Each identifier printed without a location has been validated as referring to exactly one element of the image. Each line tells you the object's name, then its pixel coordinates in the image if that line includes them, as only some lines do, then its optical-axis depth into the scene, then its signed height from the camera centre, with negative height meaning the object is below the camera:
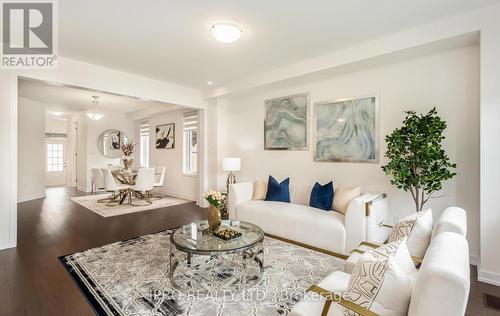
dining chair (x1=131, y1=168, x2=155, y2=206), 5.82 -0.58
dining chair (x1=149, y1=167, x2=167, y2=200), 6.71 -0.60
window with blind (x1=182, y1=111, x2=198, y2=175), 6.68 +0.32
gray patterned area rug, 2.02 -1.25
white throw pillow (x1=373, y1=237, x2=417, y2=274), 1.38 -0.56
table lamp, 4.88 -0.15
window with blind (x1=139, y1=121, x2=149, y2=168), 8.70 +0.41
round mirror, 8.46 +0.50
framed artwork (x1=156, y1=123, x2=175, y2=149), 7.31 +0.63
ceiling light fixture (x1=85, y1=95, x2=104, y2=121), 6.77 +1.17
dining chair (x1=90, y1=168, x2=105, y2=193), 6.41 -0.63
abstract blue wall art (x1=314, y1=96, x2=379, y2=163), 3.66 +0.43
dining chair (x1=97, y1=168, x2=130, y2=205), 6.01 -0.75
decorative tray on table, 2.53 -0.83
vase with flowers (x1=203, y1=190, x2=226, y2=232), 2.79 -0.63
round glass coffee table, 2.31 -1.23
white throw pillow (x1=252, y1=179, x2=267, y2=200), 4.46 -0.62
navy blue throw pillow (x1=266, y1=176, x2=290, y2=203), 4.25 -0.61
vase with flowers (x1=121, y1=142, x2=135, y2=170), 6.54 +0.08
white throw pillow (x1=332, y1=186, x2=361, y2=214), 3.44 -0.58
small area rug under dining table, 5.28 -1.20
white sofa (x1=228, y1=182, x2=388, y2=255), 2.97 -0.88
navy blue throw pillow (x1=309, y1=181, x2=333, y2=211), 3.69 -0.62
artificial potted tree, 2.78 +0.01
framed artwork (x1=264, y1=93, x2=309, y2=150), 4.41 +0.64
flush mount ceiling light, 2.74 +1.43
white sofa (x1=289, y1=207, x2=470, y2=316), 0.93 -0.50
